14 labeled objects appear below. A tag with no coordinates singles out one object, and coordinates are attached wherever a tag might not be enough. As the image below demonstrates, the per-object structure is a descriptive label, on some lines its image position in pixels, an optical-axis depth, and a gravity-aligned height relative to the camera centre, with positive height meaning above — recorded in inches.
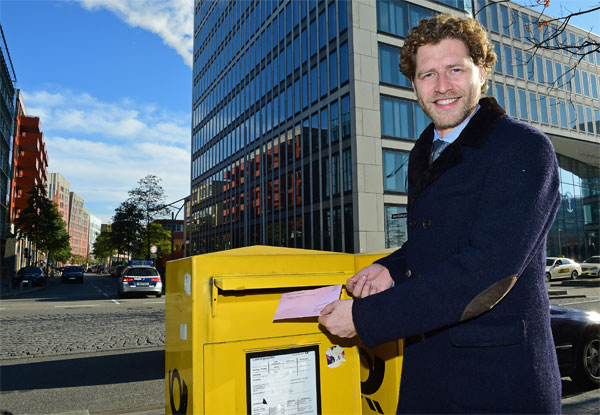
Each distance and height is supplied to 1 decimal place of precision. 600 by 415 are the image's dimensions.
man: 49.6 -1.6
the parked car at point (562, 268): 981.2 -33.9
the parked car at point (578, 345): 210.1 -46.0
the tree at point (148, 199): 1887.3 +275.8
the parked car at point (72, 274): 1487.5 -39.6
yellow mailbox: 78.4 -16.3
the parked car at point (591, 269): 997.7 -37.5
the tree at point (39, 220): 1831.9 +189.3
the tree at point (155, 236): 1902.1 +118.0
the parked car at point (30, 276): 1205.1 -36.1
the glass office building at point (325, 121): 947.3 +367.7
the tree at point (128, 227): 1865.2 +151.3
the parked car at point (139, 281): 745.0 -34.9
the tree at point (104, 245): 2019.3 +90.5
